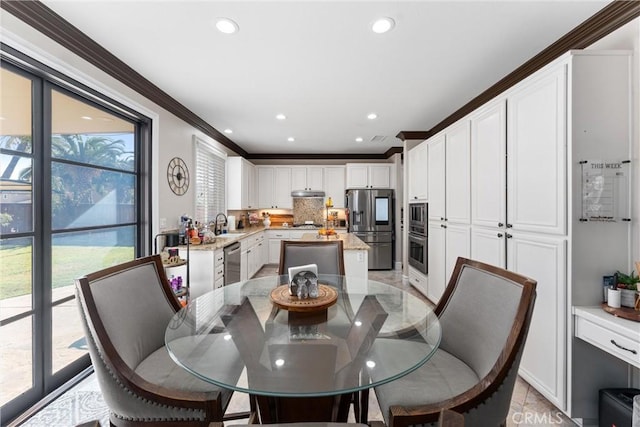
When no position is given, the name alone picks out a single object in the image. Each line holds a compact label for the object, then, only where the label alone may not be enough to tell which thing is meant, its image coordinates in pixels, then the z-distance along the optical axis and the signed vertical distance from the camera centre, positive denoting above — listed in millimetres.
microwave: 3826 -84
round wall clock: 3199 +450
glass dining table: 959 -590
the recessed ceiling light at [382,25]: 1787 +1279
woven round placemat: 1374 -480
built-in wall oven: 3805 -386
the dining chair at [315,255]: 2404 -394
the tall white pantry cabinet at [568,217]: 1589 -31
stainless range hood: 6211 +439
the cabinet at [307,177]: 6336 +827
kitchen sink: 4105 -384
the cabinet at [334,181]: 6336 +733
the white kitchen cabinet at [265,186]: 6355 +615
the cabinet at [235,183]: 5254 +579
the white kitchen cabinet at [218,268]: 3174 -691
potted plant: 1485 -425
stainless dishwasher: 3490 -710
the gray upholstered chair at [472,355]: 994 -643
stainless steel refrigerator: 5703 -235
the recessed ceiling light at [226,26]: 1795 +1277
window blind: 4004 +499
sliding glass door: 1672 -83
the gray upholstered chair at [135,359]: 1063 -668
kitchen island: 3211 -590
